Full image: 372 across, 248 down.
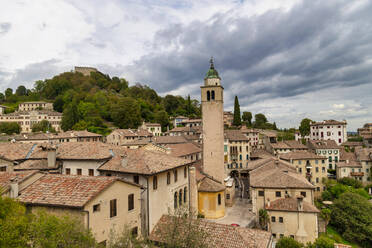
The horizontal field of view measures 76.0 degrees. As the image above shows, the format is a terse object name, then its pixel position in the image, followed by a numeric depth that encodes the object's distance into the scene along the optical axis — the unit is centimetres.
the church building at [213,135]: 3666
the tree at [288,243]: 2390
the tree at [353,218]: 3841
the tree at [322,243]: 2422
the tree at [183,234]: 1413
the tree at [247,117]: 12225
